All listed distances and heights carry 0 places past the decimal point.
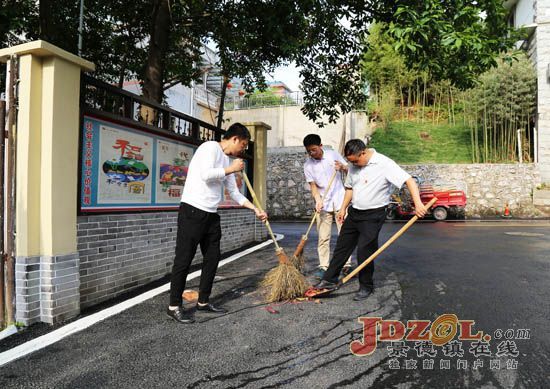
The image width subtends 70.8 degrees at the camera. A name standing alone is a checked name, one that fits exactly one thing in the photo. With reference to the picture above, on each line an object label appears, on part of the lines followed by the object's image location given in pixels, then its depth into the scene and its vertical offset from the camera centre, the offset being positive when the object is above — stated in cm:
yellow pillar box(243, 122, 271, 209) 867 +94
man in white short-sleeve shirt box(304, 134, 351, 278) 509 +13
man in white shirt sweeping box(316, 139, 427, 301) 403 -3
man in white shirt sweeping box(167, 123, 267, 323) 337 -16
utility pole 720 +319
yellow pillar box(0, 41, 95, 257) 315 +40
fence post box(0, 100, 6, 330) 307 -6
